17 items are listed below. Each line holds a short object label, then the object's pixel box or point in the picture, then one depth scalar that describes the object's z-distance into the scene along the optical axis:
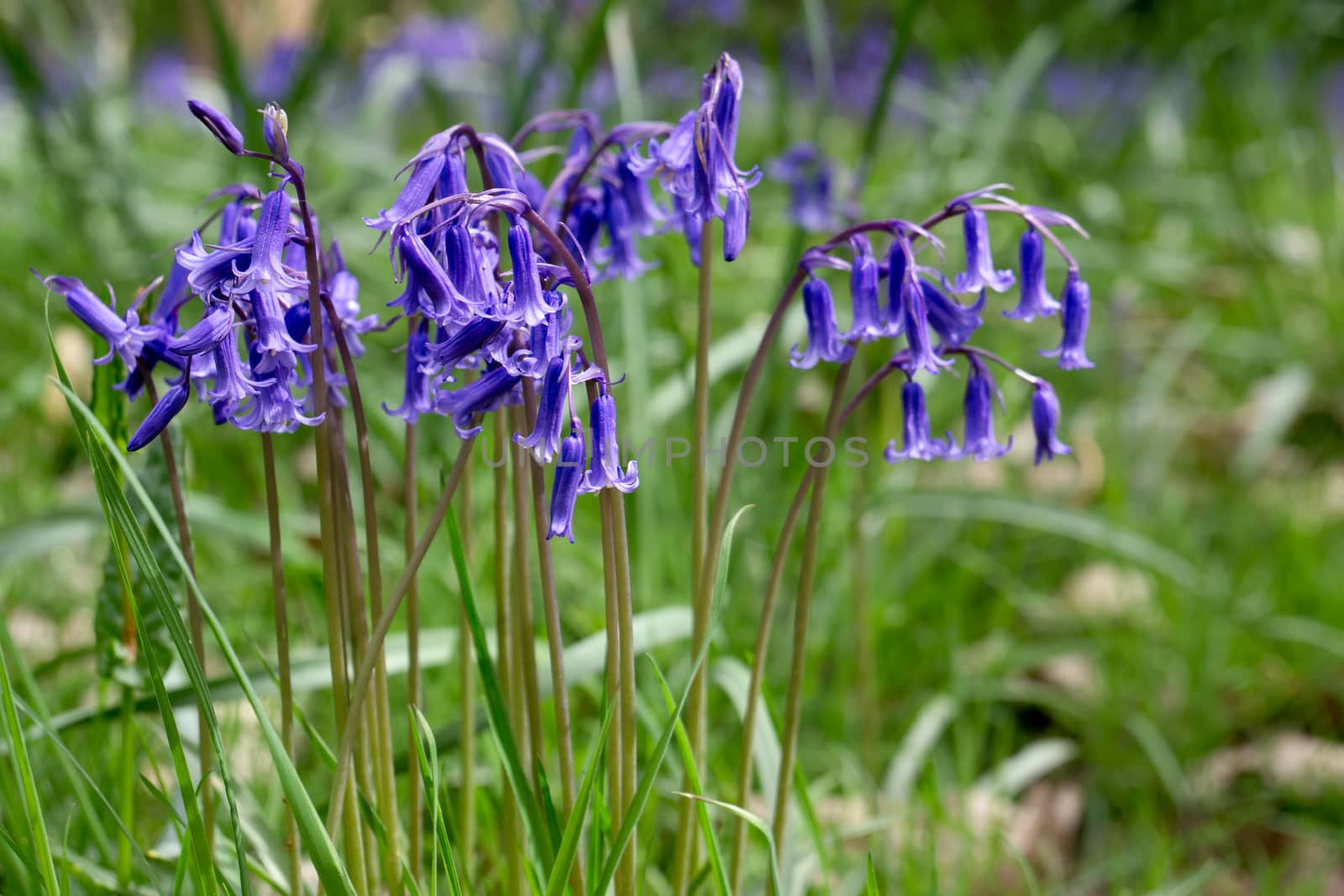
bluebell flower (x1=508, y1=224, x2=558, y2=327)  0.77
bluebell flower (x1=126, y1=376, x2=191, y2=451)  0.78
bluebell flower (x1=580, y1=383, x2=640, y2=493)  0.78
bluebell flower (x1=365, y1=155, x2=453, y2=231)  0.78
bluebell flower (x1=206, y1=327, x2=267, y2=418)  0.77
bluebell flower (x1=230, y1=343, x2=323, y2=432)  0.78
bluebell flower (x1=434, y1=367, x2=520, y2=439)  0.78
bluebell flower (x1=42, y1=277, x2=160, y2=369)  0.78
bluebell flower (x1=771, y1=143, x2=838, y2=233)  0.94
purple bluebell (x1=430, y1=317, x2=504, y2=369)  0.77
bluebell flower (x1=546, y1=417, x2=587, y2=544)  0.78
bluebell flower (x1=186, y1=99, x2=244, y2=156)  0.76
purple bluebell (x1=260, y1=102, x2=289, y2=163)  0.77
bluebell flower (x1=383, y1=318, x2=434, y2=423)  0.80
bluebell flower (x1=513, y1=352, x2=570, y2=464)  0.77
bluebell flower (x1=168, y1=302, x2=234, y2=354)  0.77
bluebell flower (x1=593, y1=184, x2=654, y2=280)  0.83
